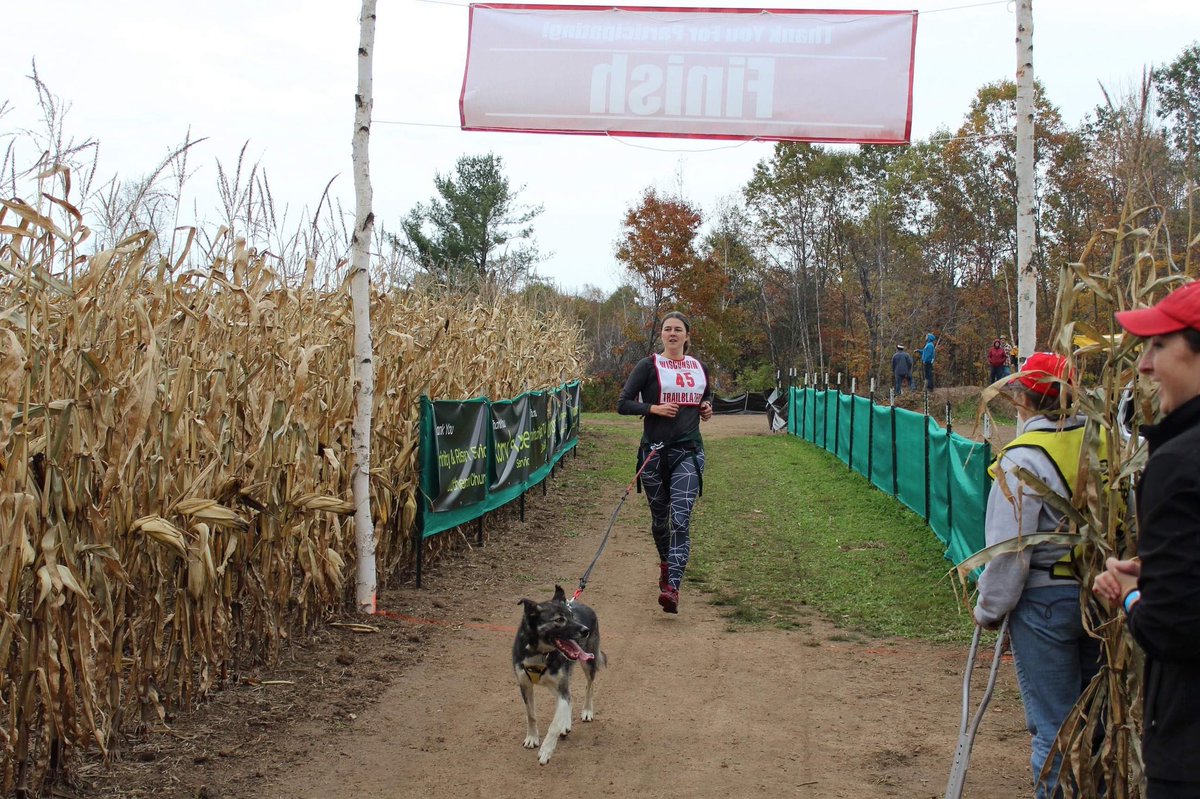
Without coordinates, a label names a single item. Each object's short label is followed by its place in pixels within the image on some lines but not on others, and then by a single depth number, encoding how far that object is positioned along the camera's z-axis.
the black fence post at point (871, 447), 16.34
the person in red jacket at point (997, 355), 27.38
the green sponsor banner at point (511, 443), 11.26
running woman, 8.10
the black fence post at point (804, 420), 26.06
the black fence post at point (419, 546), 8.95
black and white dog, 5.33
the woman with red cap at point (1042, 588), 3.72
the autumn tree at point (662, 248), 44.69
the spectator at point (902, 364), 32.25
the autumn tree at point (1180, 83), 31.02
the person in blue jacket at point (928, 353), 30.91
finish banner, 8.00
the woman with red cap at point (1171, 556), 2.27
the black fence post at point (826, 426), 22.33
